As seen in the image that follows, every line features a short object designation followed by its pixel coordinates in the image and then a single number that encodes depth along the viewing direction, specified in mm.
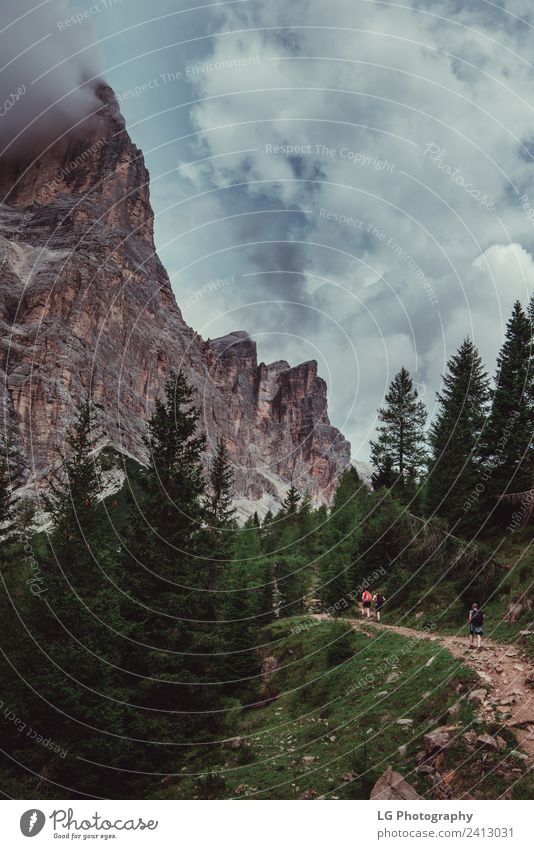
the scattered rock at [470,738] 9852
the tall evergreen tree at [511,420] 24594
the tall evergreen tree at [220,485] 40625
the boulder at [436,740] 10344
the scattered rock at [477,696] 11167
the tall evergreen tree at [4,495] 28797
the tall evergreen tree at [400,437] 39344
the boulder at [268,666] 25641
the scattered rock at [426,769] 10000
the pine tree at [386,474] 39250
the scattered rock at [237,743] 17111
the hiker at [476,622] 15016
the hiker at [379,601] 24169
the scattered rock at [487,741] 9491
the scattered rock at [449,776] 9461
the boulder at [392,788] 9700
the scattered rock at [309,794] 11616
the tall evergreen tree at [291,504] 79669
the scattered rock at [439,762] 9921
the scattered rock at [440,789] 9320
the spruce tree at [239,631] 23500
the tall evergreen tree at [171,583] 17453
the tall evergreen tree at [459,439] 26766
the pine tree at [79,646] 14797
